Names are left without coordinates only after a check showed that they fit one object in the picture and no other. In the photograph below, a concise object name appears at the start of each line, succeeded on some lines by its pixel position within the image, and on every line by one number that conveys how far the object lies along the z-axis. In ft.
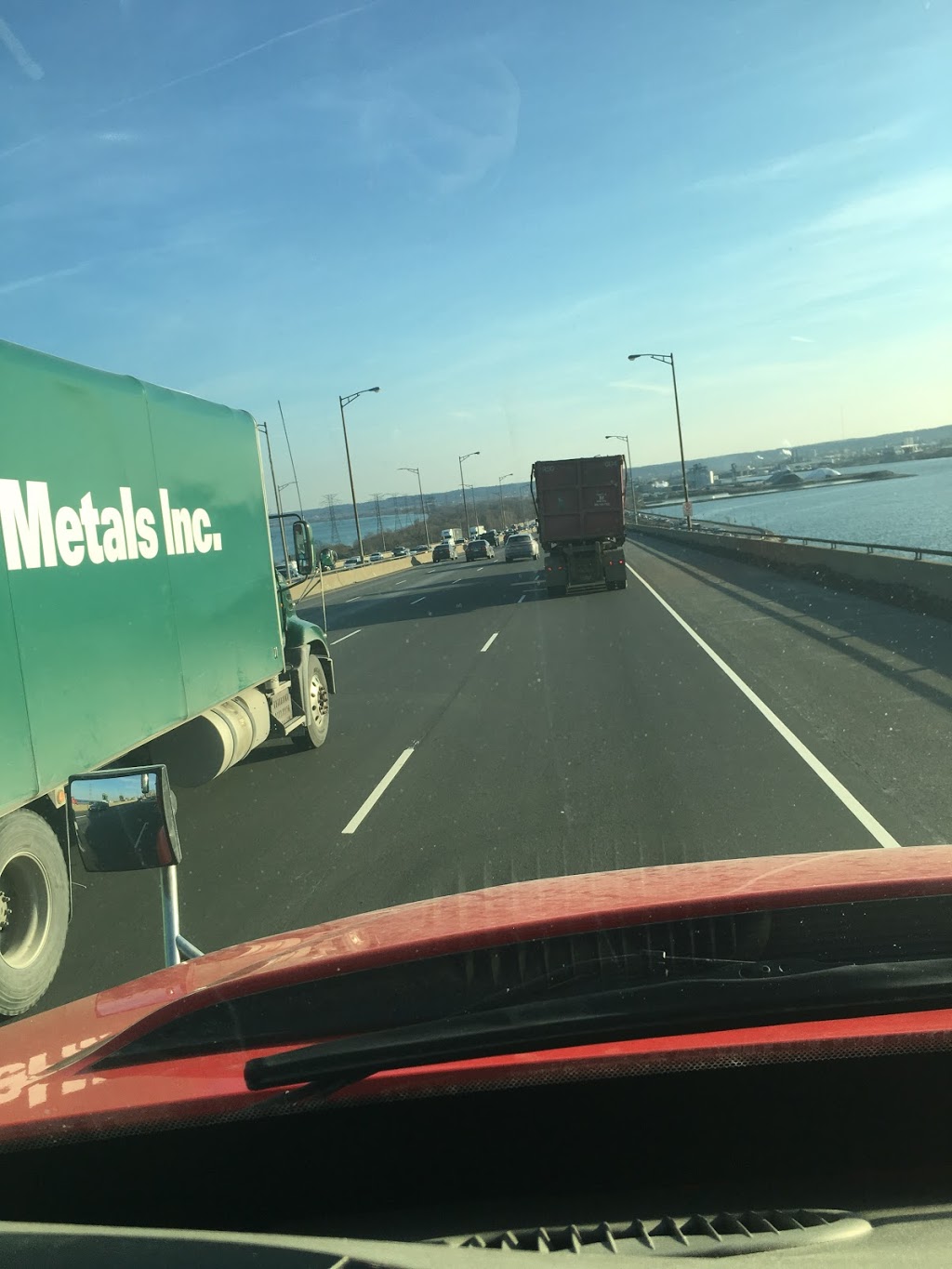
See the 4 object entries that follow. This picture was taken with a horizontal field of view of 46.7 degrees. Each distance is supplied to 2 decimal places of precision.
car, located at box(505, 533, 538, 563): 203.62
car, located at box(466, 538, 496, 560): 251.19
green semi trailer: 19.01
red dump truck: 107.24
